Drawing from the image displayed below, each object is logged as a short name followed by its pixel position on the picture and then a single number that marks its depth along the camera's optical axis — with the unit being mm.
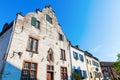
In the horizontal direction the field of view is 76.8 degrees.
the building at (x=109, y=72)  33655
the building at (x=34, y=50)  7655
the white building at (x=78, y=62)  14151
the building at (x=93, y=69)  18648
